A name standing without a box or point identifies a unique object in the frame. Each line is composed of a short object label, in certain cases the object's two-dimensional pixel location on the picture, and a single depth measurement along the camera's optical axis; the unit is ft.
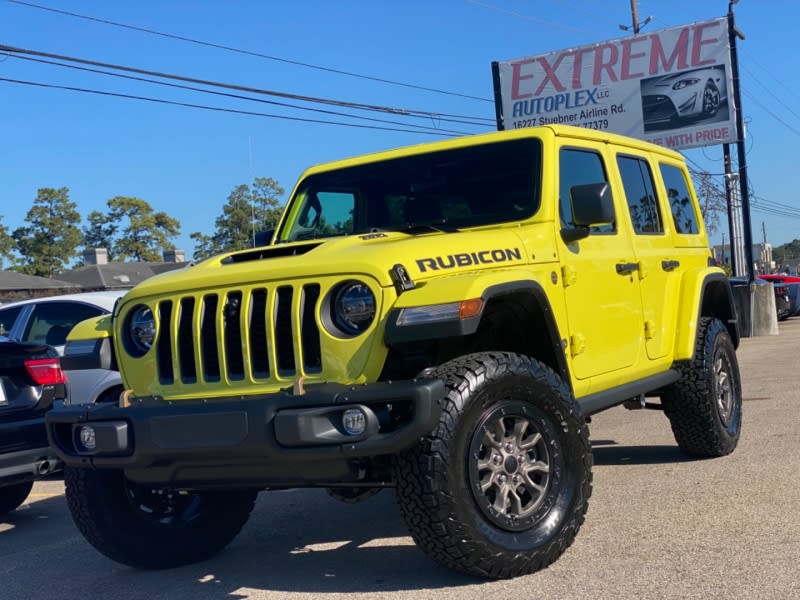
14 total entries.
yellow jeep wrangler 12.33
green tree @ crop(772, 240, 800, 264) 457.43
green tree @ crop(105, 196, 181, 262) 244.42
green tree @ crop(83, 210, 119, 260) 240.53
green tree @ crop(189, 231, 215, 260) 218.63
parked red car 80.94
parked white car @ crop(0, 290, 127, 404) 28.98
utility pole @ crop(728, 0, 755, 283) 67.67
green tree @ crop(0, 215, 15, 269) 210.79
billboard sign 70.44
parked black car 19.06
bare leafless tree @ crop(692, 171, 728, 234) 118.93
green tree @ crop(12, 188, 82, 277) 220.23
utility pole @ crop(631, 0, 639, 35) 100.17
